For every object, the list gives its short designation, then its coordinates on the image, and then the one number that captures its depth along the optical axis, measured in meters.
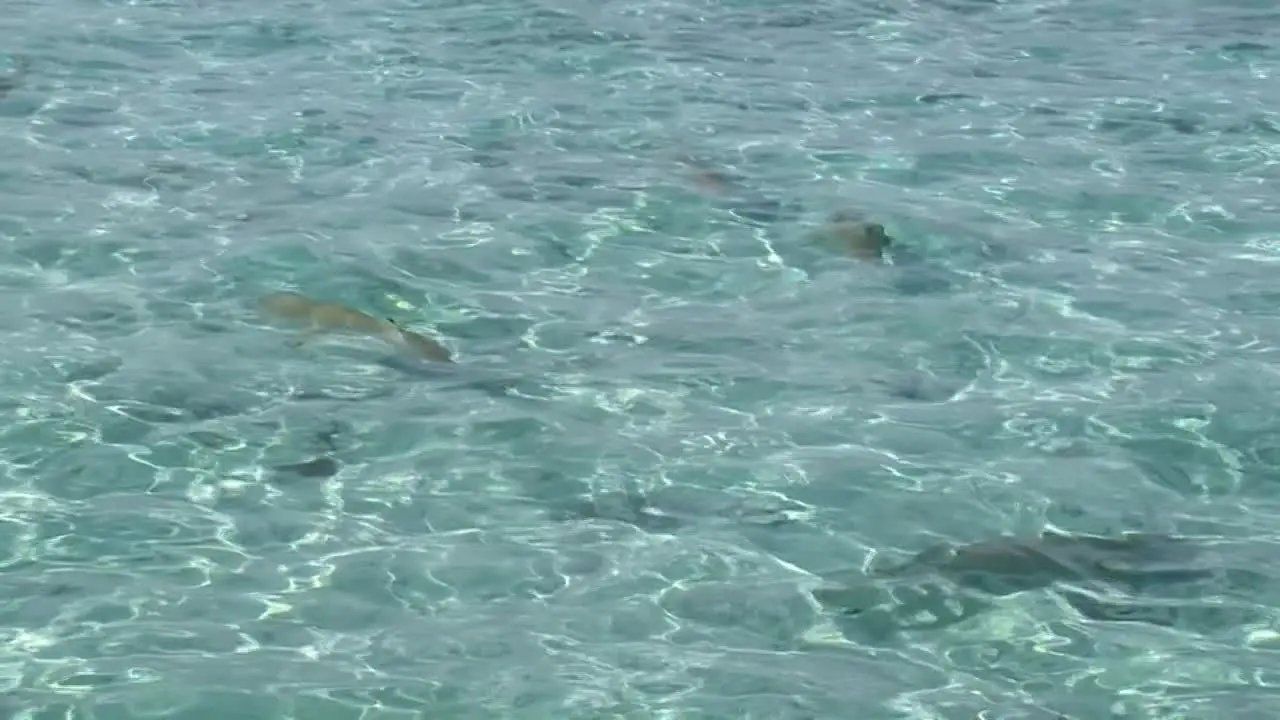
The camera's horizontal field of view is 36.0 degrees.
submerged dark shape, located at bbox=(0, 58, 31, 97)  14.44
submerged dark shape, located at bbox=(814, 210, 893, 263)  11.70
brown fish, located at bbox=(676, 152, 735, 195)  12.74
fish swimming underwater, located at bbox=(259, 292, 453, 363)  10.29
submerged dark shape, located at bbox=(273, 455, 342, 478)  9.04
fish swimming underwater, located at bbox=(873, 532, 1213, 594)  8.24
